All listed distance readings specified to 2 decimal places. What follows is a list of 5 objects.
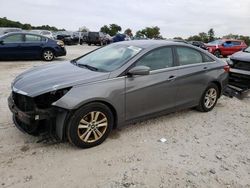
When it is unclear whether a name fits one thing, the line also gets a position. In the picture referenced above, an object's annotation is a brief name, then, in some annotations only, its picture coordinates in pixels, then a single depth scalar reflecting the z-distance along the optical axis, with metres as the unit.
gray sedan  2.60
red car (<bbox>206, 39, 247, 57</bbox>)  14.43
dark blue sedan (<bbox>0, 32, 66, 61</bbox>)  8.50
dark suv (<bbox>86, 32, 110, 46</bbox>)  21.53
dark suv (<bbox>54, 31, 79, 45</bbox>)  20.59
